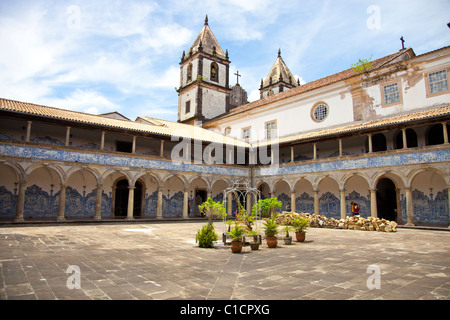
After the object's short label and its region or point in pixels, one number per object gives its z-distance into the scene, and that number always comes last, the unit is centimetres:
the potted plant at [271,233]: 854
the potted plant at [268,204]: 1214
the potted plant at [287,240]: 922
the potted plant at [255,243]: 810
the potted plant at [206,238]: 823
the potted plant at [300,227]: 983
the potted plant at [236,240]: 750
